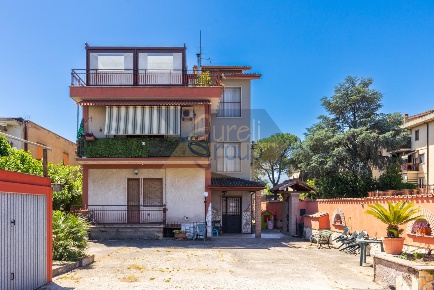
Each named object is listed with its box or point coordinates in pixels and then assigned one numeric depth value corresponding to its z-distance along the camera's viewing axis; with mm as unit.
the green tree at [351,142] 33281
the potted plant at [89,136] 21562
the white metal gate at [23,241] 8539
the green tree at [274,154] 54688
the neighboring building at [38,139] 29047
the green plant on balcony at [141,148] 21719
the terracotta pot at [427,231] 12238
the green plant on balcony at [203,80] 22766
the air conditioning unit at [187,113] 23047
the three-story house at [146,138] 21844
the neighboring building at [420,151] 38562
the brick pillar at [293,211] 24469
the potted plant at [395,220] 12016
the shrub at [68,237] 12867
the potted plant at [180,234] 21078
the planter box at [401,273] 8734
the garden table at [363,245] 13472
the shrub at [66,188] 23422
